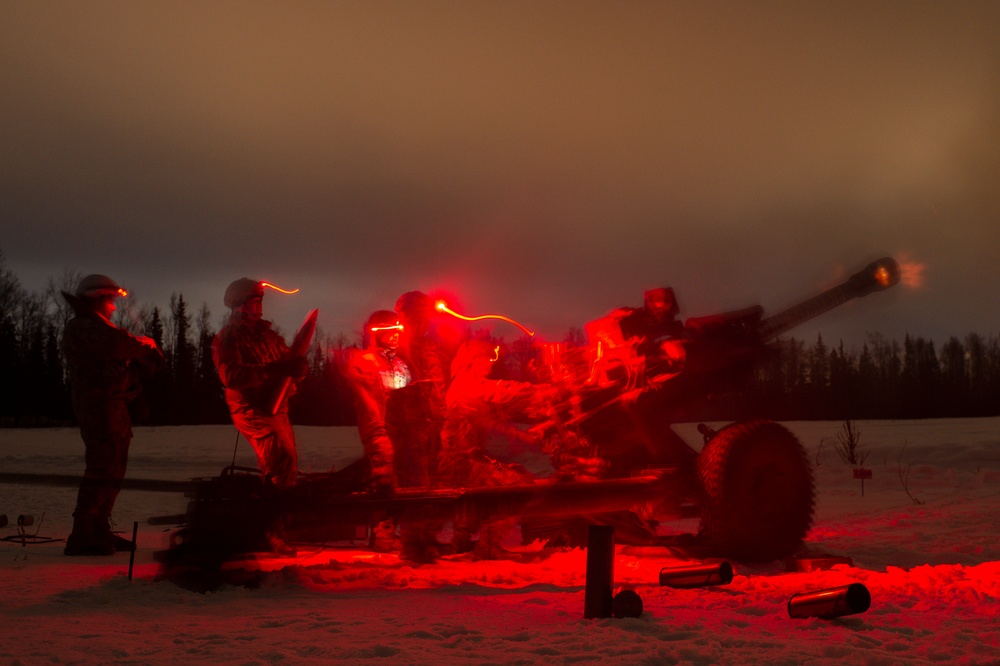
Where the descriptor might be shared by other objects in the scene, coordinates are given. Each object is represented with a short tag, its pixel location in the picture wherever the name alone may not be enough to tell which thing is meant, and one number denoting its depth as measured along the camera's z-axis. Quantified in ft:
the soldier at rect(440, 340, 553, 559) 27.84
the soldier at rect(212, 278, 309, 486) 24.99
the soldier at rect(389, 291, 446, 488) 28.35
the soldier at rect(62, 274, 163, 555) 26.58
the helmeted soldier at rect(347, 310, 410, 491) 26.89
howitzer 24.75
